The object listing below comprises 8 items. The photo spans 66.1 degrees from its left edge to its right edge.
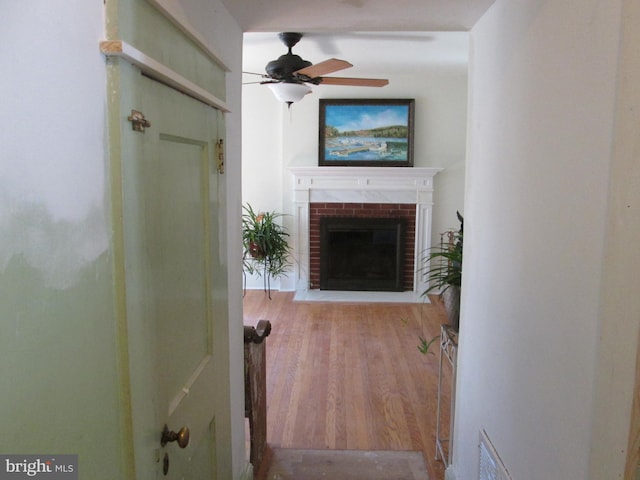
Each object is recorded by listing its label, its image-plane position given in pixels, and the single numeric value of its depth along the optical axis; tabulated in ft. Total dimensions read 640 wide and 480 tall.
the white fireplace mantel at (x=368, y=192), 18.07
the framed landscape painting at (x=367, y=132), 17.99
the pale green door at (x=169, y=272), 3.11
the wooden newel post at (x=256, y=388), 7.42
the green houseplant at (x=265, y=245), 17.83
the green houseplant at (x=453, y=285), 7.47
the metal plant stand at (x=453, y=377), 7.47
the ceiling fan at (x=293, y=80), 10.65
